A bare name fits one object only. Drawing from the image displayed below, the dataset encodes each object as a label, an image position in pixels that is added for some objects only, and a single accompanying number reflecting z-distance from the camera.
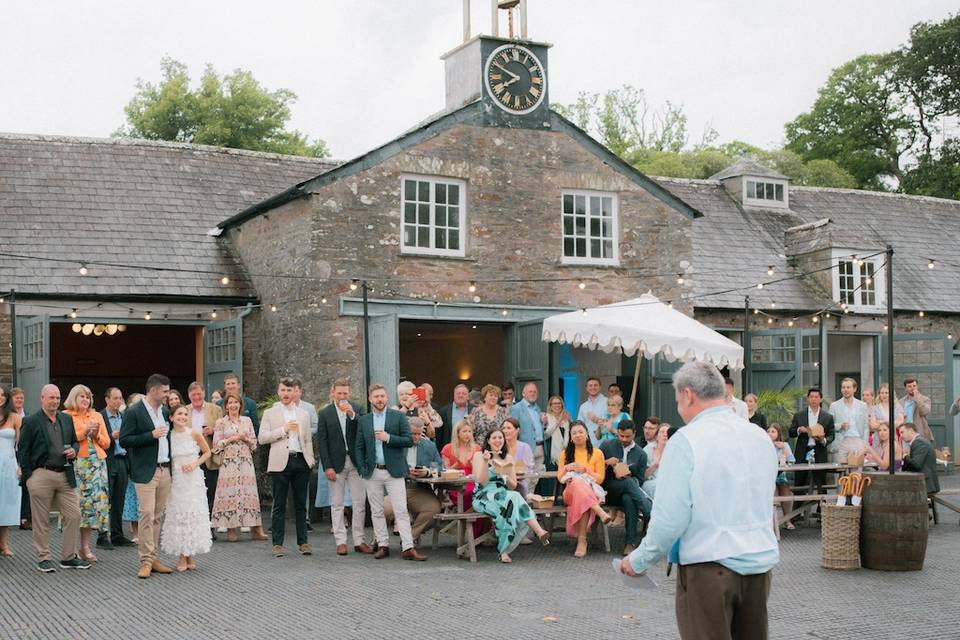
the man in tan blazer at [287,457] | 11.23
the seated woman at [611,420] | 13.88
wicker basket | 10.30
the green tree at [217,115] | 36.88
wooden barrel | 10.27
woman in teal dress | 11.04
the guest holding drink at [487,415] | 12.66
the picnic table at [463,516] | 11.02
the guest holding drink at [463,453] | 11.86
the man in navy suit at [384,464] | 11.02
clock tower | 17.88
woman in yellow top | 11.55
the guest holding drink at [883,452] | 13.74
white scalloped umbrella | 14.35
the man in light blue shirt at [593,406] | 14.40
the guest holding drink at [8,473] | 11.05
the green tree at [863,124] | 39.91
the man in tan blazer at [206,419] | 12.75
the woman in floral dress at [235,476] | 12.43
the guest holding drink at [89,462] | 10.73
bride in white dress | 10.16
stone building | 16.73
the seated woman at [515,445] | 11.86
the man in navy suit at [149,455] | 9.99
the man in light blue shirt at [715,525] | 4.69
